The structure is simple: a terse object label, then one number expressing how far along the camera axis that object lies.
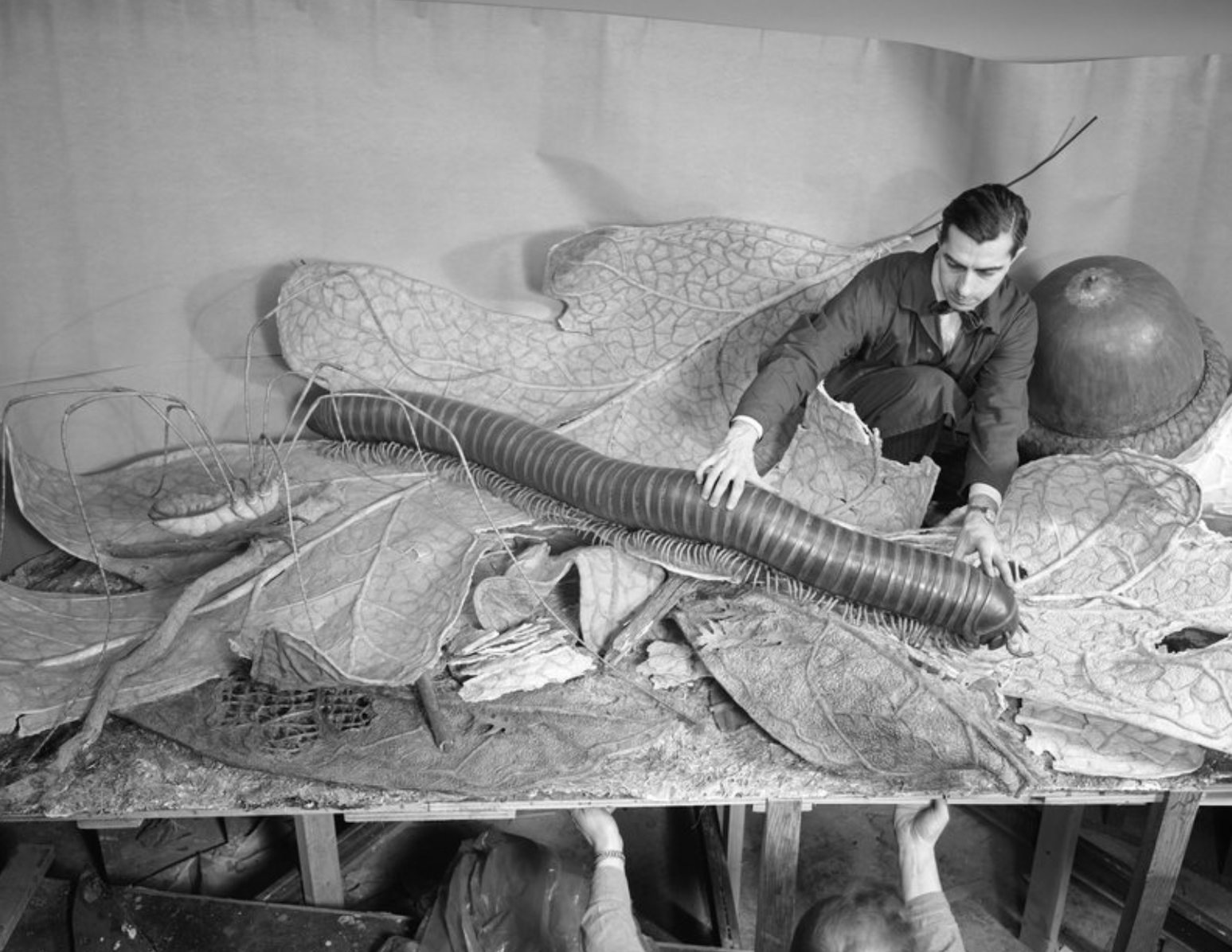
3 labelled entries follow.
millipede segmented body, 2.37
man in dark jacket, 2.43
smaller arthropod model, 2.60
